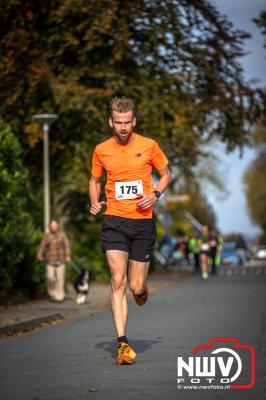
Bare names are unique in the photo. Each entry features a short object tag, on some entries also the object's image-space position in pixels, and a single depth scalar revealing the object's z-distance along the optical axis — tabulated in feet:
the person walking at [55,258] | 69.21
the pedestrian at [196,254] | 133.80
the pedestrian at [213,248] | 131.13
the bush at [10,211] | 61.62
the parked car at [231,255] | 212.27
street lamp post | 75.36
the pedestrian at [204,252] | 118.01
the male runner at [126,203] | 29.45
